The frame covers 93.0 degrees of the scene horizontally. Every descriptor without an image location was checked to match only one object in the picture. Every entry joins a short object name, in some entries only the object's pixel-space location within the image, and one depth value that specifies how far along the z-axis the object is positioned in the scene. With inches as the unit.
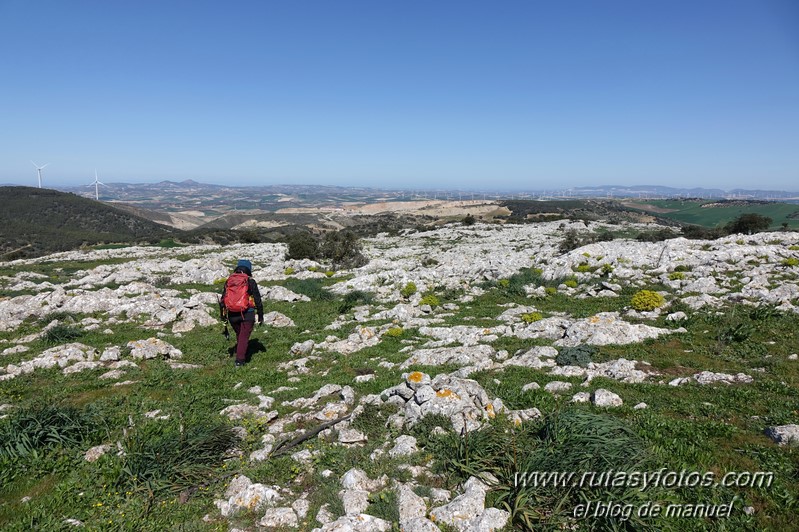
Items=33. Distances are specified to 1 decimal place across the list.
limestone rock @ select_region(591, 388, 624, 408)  293.1
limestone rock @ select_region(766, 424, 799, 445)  228.5
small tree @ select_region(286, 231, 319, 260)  1333.7
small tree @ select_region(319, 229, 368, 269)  1234.6
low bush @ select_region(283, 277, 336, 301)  840.3
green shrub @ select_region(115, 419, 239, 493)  219.3
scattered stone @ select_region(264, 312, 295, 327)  630.8
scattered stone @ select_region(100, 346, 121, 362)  446.5
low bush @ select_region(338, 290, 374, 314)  760.5
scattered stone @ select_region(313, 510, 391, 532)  181.3
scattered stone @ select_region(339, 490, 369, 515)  196.1
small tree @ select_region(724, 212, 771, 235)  1545.5
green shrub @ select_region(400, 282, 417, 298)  800.9
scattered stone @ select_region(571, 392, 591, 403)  303.1
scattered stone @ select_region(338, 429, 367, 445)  264.8
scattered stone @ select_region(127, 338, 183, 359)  458.9
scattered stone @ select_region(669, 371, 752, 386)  325.7
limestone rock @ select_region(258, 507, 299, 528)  192.7
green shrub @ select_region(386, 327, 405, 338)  551.2
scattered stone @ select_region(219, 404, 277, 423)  305.3
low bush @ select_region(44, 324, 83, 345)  514.9
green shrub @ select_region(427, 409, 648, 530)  185.9
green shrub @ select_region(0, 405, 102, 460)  247.8
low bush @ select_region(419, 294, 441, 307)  713.0
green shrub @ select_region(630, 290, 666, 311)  557.6
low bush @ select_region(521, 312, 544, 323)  568.4
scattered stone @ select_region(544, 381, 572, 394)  331.3
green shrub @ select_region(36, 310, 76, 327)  595.9
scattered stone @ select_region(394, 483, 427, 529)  190.9
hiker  436.5
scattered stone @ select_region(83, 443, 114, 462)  246.1
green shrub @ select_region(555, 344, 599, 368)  386.0
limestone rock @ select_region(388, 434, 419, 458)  241.8
